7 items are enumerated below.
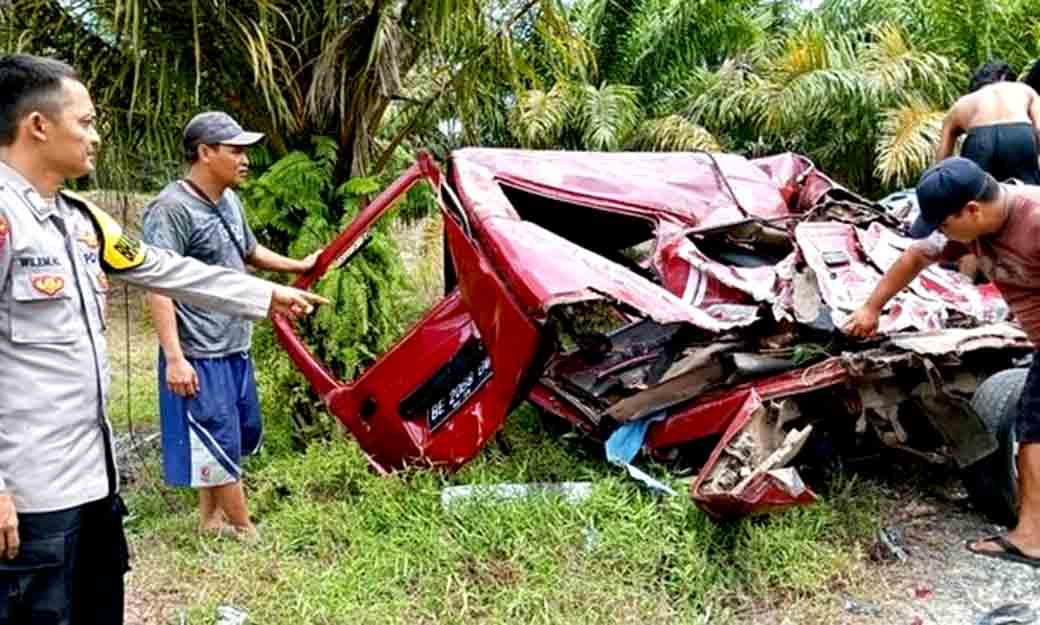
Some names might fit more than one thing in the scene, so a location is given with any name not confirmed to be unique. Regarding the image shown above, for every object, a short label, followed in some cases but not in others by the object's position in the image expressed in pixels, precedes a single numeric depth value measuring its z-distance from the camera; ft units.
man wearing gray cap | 11.85
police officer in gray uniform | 6.48
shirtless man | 16.49
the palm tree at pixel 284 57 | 15.35
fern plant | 15.98
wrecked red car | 11.12
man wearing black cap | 10.28
